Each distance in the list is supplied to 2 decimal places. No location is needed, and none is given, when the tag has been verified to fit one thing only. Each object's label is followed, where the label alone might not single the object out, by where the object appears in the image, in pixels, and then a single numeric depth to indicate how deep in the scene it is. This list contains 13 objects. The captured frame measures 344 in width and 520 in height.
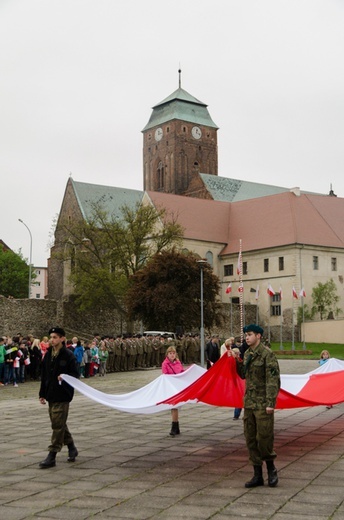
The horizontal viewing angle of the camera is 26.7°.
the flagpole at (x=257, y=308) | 71.11
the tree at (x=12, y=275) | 89.69
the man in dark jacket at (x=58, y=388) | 10.00
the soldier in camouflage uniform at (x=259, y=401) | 8.62
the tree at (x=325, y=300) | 73.00
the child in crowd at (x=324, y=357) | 18.75
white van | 46.87
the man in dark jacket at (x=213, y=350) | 25.59
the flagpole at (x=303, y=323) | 70.31
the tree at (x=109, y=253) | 60.84
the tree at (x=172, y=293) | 54.97
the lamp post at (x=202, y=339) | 34.03
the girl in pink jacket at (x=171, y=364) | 13.48
